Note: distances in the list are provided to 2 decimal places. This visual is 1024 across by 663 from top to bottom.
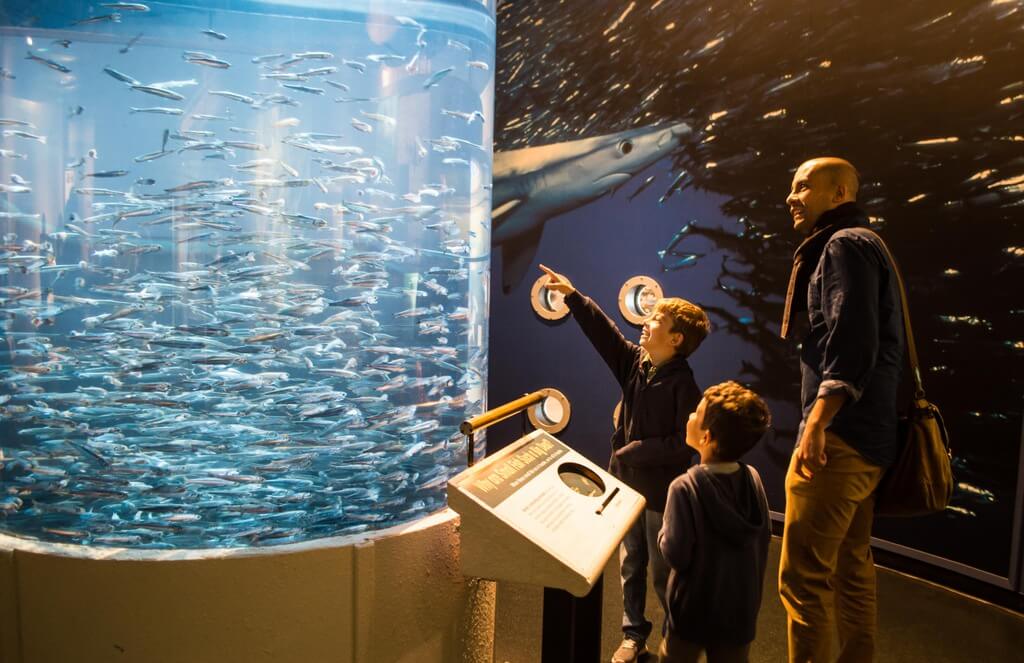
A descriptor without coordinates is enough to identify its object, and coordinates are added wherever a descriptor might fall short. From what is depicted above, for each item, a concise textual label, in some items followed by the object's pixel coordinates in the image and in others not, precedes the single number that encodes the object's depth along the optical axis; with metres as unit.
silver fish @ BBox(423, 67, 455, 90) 2.26
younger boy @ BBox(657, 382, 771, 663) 2.15
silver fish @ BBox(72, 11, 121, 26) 2.00
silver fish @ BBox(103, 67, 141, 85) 2.00
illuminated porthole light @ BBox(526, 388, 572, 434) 5.64
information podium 1.81
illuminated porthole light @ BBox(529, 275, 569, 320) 5.65
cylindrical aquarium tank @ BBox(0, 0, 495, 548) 2.00
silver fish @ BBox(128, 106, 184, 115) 1.99
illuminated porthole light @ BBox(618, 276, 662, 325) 5.12
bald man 2.26
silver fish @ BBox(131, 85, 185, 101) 1.99
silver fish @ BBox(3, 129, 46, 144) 2.05
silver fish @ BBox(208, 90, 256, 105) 2.01
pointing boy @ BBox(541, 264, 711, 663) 2.71
